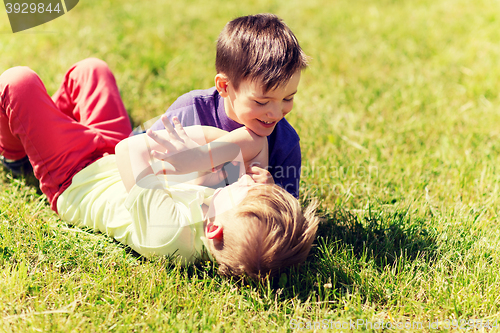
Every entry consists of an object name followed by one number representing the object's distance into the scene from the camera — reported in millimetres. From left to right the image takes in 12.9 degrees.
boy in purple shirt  4043
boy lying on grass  4007
